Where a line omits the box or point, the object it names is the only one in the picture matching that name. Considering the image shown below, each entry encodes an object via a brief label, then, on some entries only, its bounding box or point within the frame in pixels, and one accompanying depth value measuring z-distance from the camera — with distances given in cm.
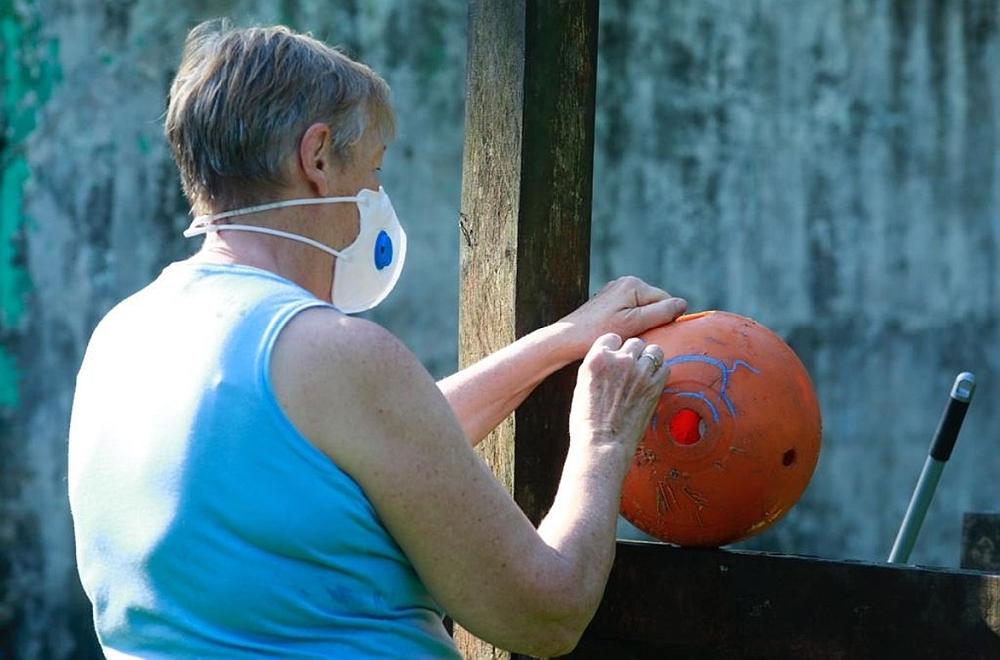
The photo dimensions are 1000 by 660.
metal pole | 869
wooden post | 561
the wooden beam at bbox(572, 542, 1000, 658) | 509
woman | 399
